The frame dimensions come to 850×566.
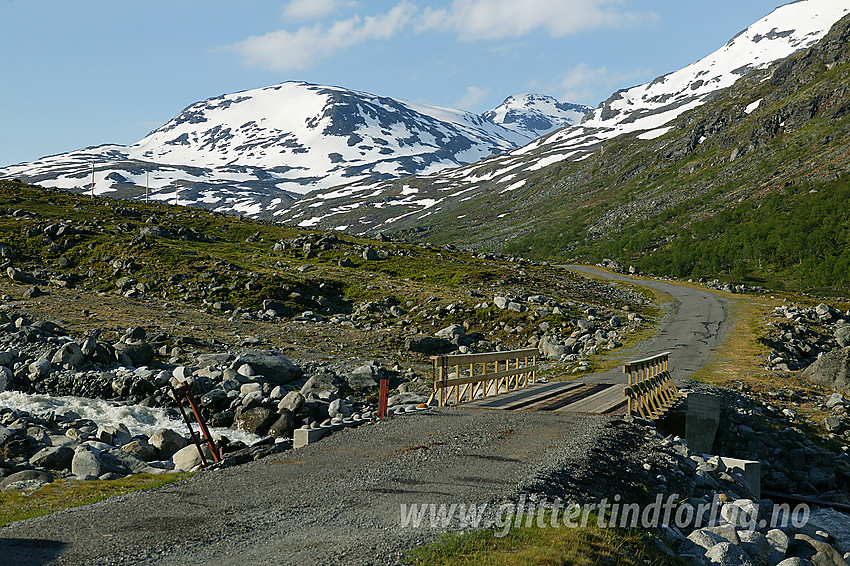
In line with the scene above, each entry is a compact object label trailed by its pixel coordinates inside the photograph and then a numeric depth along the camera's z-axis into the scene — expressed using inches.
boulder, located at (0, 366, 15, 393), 1115.9
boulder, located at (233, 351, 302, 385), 1163.3
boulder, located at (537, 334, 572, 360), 1501.0
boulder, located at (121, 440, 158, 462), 740.0
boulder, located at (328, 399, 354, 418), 884.0
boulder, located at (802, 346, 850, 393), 1158.4
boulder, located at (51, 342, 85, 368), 1185.4
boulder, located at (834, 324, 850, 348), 1657.2
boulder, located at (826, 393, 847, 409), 1061.1
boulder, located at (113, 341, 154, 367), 1266.0
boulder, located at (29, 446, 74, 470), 682.8
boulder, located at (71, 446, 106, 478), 640.4
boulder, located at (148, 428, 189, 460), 770.2
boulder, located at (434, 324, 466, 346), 1656.1
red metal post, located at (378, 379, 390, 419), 746.8
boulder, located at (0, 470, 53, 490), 598.9
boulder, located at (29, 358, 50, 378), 1141.9
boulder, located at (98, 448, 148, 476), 663.8
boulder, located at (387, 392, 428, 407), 937.5
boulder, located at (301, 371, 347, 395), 1085.8
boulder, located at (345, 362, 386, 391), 1161.4
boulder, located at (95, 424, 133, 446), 829.2
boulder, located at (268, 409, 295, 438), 837.8
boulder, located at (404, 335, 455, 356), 1584.6
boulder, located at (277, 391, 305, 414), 883.4
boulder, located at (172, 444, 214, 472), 697.6
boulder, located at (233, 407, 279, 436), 889.5
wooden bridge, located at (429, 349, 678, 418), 799.7
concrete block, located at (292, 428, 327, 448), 637.9
